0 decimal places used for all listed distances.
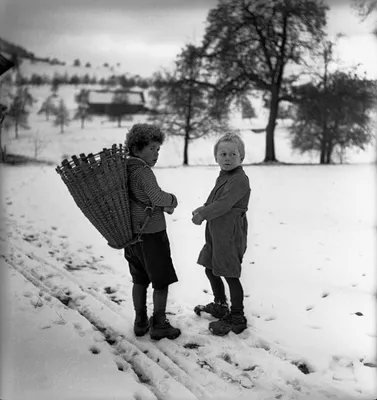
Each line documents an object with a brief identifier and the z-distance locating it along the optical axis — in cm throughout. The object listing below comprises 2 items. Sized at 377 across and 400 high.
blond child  265
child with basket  255
